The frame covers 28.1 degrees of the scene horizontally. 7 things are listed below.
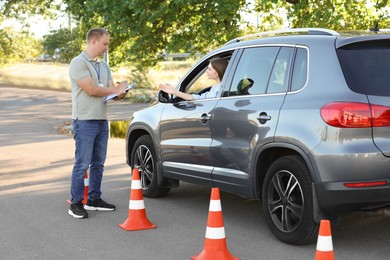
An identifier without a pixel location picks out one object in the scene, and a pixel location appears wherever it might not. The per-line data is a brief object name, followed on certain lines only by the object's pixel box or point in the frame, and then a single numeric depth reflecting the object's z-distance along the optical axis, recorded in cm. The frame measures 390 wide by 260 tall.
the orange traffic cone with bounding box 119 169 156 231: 748
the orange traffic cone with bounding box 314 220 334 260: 509
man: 809
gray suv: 605
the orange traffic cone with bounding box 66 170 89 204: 888
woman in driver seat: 797
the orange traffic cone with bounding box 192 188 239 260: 611
